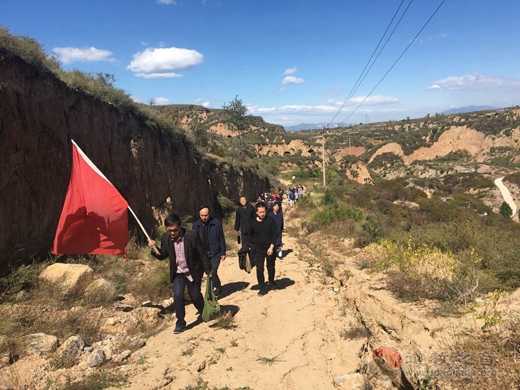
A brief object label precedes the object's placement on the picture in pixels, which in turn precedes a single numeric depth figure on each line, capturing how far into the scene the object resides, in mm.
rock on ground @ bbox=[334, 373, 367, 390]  4617
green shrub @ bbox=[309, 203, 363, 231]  16859
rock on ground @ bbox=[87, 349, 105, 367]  5012
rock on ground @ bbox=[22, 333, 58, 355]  5276
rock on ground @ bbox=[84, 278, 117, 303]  7320
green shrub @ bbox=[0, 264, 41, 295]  7125
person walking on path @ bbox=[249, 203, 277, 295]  7609
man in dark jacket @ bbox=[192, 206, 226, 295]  7531
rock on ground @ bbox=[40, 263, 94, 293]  7489
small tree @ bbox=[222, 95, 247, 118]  52281
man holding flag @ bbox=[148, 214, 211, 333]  5961
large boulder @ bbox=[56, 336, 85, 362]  5098
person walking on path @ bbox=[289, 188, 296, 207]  26578
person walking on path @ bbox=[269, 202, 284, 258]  10665
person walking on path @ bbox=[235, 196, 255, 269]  8672
